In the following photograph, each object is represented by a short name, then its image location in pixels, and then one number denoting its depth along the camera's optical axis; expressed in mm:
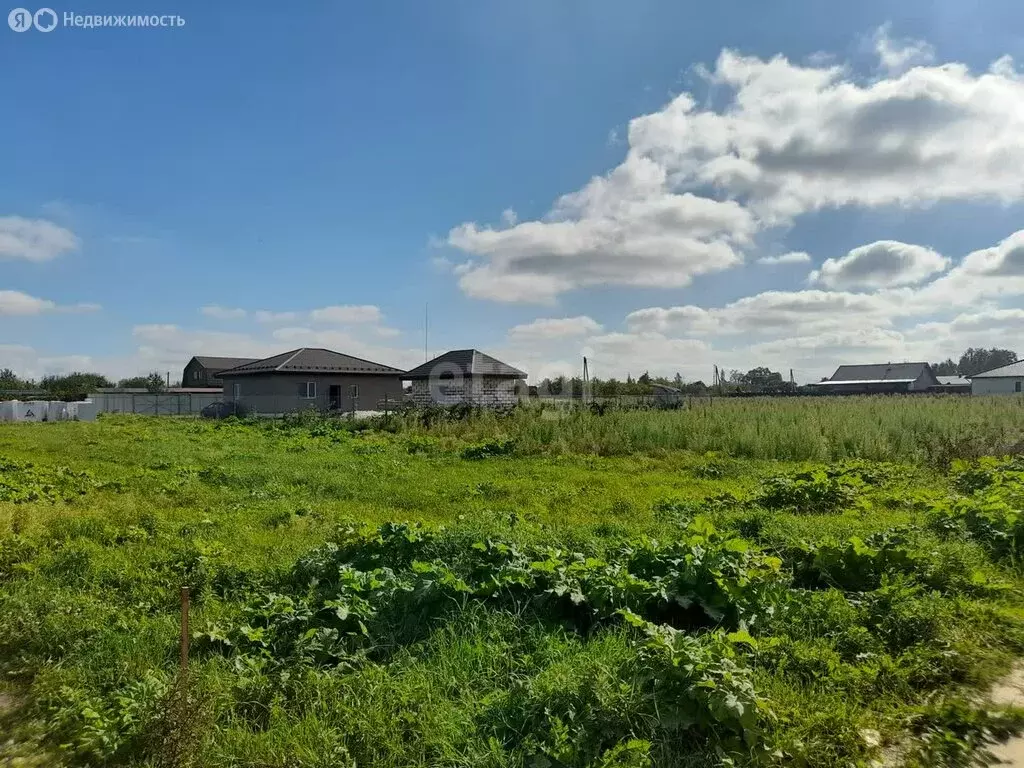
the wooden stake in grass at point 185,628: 2622
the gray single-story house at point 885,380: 59253
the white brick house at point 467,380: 32562
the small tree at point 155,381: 68612
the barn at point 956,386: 53012
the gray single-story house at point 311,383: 31719
